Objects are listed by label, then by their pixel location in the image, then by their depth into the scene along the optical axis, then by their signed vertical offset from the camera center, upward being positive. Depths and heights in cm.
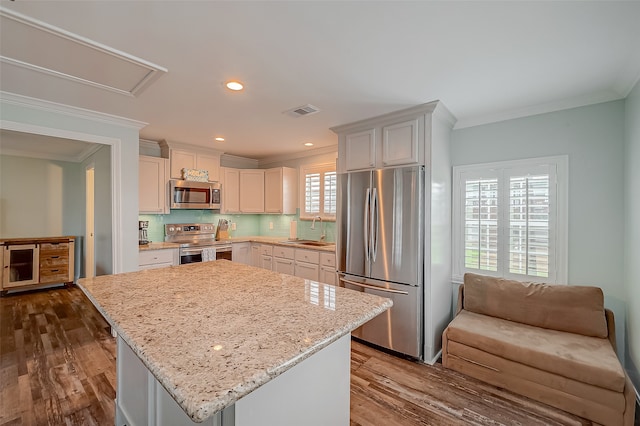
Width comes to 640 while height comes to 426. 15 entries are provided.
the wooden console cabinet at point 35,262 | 455 -88
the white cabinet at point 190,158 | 419 +83
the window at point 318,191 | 421 +33
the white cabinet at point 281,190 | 482 +38
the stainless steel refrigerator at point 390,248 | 274 -38
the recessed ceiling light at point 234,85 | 223 +102
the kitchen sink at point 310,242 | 440 -50
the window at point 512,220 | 267 -7
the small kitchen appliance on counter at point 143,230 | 409 -28
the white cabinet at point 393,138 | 273 +79
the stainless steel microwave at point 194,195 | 419 +26
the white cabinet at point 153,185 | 392 +37
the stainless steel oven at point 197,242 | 405 -48
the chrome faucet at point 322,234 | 459 -36
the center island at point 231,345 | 78 -44
